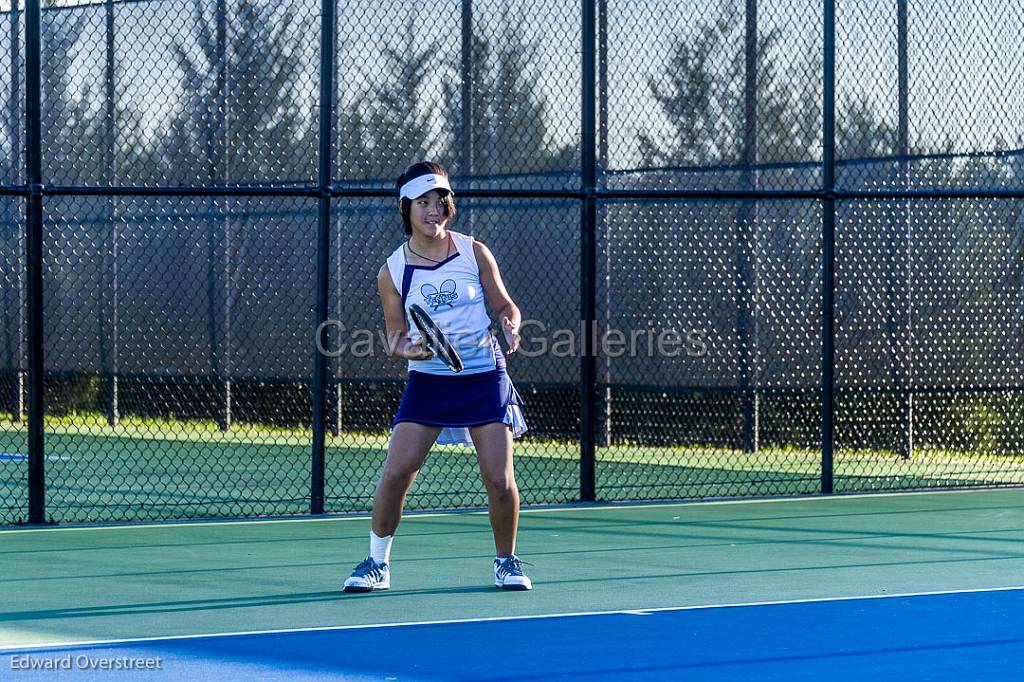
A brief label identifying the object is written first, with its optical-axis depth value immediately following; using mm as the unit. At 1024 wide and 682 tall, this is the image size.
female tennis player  12513
